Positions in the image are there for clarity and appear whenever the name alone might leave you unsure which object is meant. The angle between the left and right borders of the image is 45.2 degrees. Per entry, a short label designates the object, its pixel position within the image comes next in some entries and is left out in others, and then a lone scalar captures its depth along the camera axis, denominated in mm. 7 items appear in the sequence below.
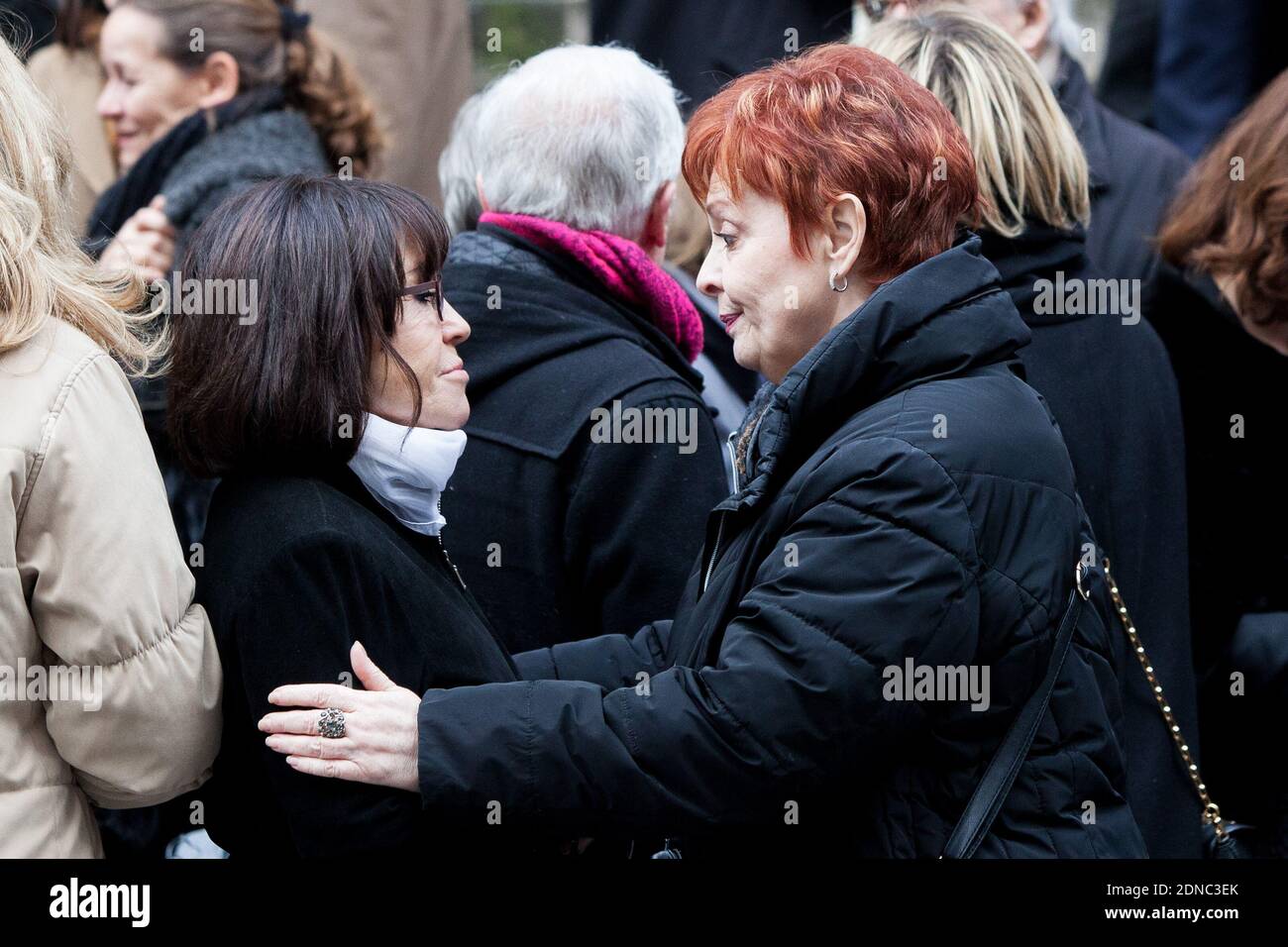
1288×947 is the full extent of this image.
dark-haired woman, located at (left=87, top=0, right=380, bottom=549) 4027
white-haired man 2760
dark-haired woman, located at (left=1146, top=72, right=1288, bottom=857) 2977
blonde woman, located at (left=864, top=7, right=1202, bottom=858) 2902
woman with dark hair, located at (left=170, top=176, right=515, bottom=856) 2018
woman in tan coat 1926
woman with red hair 1909
